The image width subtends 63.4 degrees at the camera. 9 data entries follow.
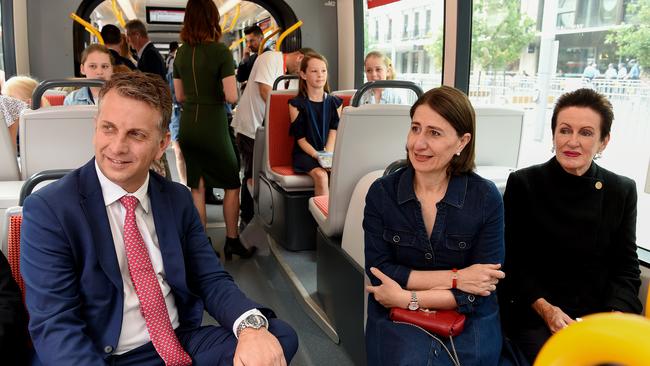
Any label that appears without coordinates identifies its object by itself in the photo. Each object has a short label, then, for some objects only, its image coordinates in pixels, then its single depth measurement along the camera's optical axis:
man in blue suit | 1.43
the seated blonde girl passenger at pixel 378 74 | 4.41
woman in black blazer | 1.87
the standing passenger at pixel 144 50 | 5.44
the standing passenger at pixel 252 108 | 4.61
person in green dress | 3.48
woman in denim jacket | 1.70
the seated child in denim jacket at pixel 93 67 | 3.71
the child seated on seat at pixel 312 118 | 3.92
